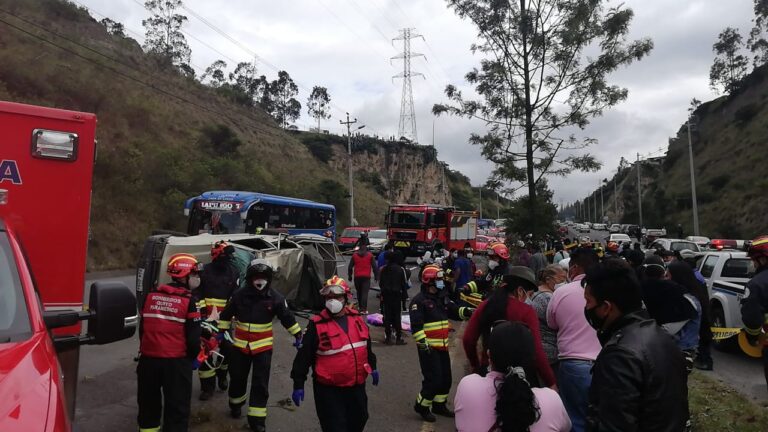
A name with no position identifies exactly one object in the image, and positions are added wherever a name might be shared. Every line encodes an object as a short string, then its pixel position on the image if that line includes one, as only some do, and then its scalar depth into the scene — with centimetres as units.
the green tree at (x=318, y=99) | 9431
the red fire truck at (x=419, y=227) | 2708
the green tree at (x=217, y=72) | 7332
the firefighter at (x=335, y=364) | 423
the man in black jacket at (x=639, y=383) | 212
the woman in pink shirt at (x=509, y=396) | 256
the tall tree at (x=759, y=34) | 6650
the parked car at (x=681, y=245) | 2119
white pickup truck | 923
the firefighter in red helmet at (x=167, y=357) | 466
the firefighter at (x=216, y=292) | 640
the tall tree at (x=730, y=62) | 7606
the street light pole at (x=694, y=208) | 3466
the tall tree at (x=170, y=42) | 5969
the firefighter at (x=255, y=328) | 541
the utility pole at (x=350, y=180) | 4406
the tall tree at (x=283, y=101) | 8925
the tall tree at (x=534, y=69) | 1477
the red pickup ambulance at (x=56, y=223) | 319
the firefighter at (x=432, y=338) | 601
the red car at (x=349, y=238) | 3222
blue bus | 2031
